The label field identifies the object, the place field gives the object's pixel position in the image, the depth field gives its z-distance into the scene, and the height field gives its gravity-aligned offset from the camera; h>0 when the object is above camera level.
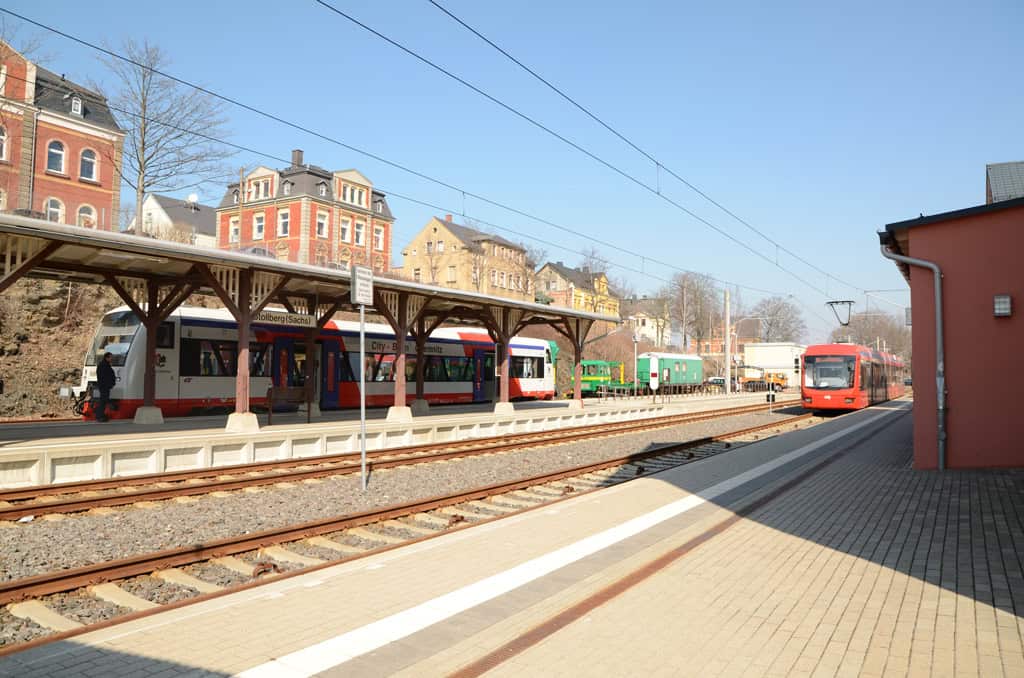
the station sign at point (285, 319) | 18.55 +1.37
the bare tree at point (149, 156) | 27.28 +8.56
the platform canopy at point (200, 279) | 12.55 +2.26
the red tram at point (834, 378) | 29.50 -0.22
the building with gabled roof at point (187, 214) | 52.37 +12.23
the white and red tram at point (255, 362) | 19.05 +0.24
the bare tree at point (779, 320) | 90.81 +6.99
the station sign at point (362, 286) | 10.23 +1.24
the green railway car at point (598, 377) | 48.78 -0.39
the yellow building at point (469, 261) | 58.62 +9.97
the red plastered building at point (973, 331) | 11.62 +0.72
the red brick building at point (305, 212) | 48.06 +11.41
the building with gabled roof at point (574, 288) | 69.59 +9.00
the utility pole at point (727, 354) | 44.38 +1.19
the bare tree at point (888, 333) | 88.61 +5.92
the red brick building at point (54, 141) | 31.41 +11.08
